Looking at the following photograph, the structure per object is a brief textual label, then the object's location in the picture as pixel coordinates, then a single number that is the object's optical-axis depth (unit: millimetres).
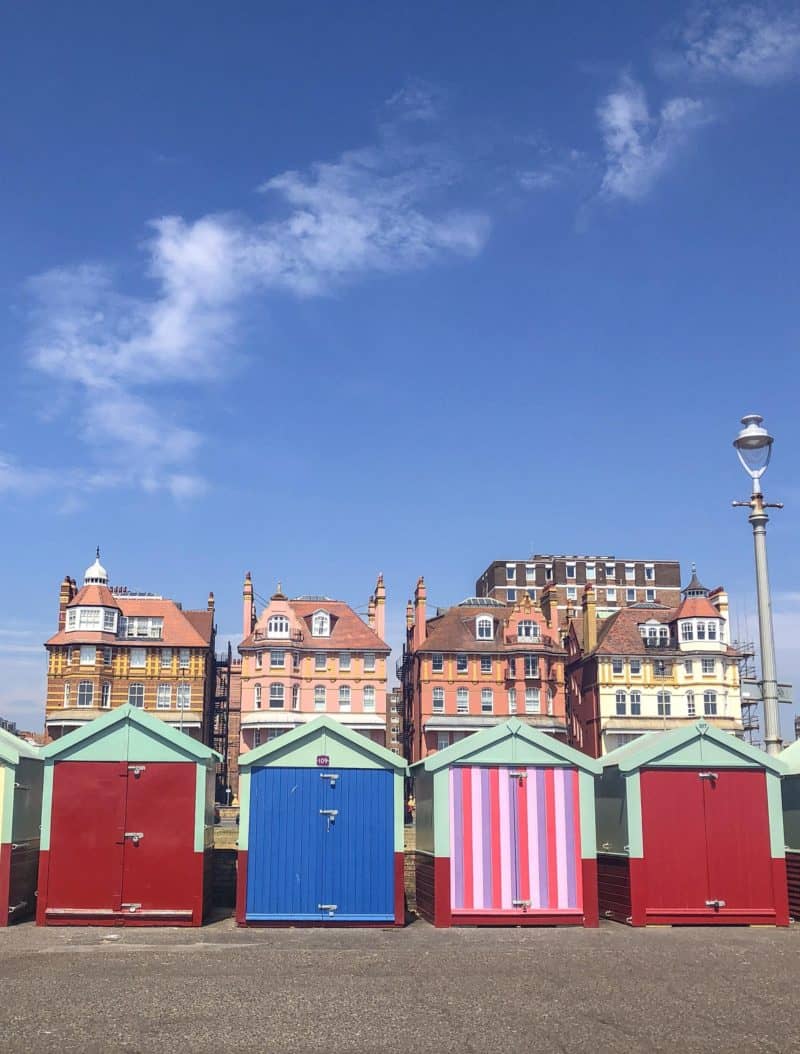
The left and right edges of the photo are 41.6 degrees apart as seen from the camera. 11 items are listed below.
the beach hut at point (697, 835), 22047
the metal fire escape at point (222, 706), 74069
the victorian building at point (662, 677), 65688
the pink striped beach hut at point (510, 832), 21734
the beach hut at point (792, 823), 23172
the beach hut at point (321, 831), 21438
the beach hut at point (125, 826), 21266
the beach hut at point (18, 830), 21250
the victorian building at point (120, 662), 63781
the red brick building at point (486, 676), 65562
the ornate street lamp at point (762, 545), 19453
